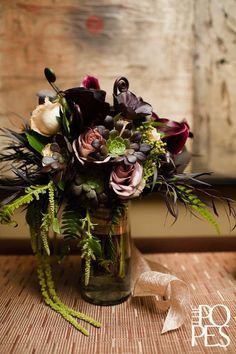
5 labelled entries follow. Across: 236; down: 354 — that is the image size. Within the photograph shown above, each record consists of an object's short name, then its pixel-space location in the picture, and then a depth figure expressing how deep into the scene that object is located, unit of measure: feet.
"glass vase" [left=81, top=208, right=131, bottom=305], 2.31
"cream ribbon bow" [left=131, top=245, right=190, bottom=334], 2.17
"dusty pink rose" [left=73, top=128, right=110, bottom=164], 2.06
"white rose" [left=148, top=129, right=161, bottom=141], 2.23
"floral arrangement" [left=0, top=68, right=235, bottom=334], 2.10
